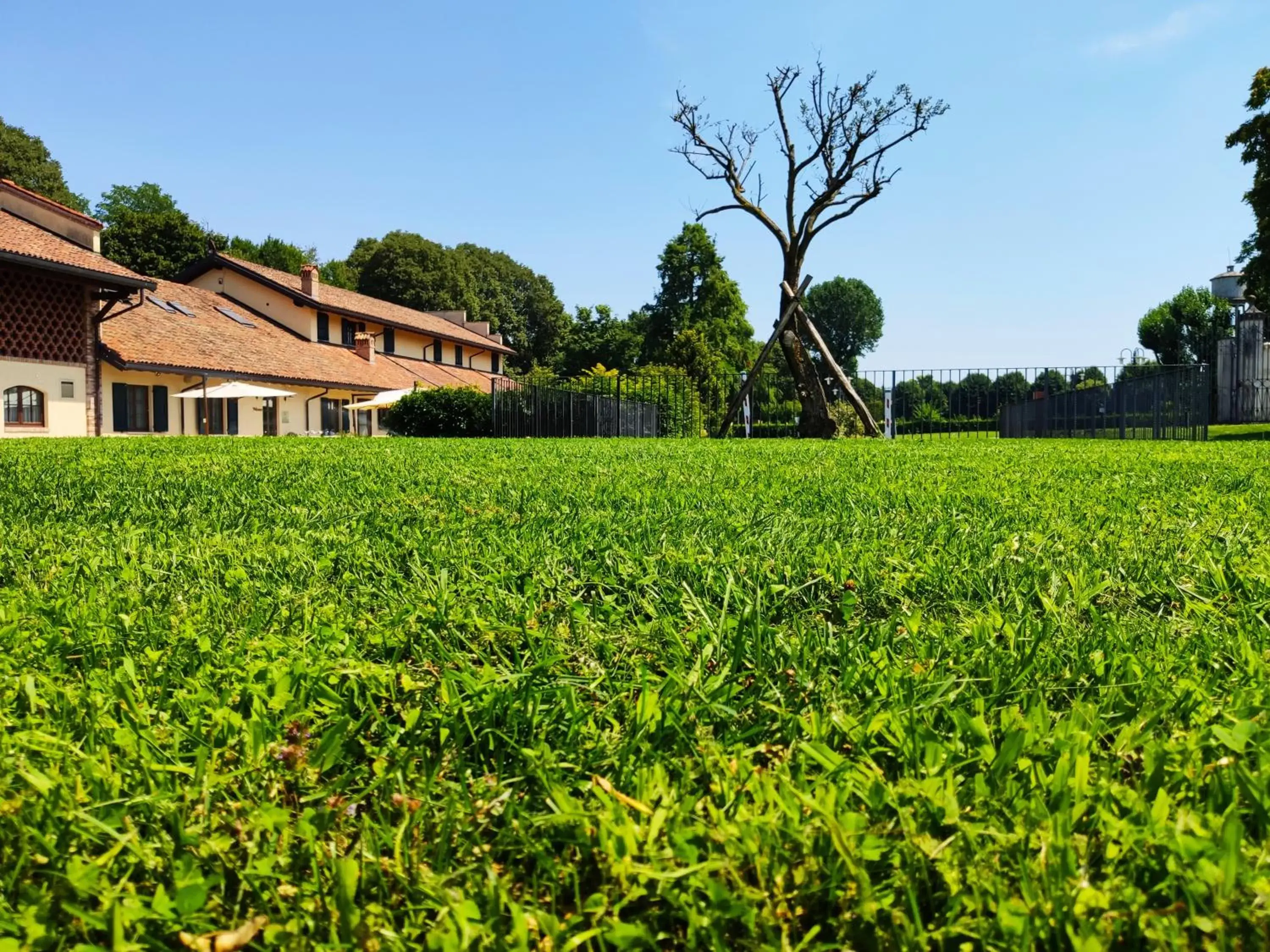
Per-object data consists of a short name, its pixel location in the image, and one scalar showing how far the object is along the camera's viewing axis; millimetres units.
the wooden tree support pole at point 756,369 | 18250
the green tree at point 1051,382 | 24973
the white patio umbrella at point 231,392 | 25297
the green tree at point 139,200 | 54906
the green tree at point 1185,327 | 51438
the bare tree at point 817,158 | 20297
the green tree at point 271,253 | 55500
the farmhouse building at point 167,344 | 22531
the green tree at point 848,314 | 85000
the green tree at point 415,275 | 57969
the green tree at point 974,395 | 22734
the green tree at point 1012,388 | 23612
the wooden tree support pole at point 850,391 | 18266
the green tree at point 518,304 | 65250
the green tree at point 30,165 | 41250
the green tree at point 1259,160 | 23828
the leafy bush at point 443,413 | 21281
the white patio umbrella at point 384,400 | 29531
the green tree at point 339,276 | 61812
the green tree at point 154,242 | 43781
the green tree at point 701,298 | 47656
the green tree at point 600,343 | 51969
